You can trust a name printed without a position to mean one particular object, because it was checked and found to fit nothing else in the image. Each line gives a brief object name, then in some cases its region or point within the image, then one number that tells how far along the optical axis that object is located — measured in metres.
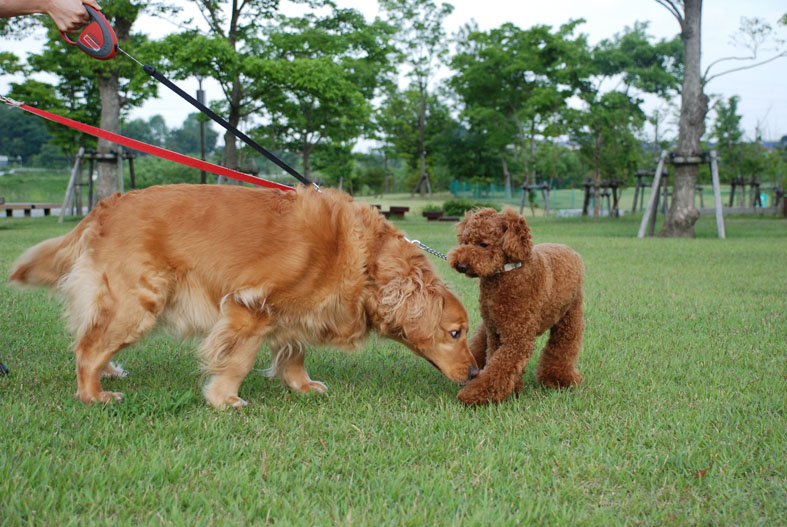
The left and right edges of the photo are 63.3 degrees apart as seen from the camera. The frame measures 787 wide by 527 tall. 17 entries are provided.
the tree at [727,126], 32.64
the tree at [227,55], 19.95
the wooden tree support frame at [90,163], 20.88
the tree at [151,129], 79.68
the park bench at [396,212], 25.34
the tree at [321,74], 21.23
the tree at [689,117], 16.41
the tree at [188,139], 81.19
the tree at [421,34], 42.03
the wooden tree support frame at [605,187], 25.88
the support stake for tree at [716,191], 16.86
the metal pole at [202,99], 19.12
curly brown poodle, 3.59
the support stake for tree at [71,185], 21.36
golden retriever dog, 3.50
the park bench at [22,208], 27.47
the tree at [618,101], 29.48
